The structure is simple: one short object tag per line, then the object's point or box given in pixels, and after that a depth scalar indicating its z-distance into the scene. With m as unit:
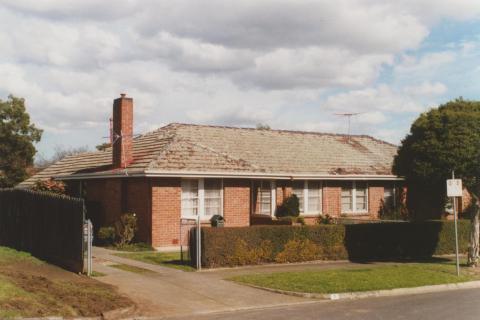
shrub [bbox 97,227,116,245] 22.94
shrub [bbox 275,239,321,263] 18.62
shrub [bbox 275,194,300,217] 27.05
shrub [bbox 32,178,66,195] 26.55
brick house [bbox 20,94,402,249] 22.91
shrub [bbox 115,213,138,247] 22.66
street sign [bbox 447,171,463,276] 16.94
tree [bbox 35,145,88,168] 91.20
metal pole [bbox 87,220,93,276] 15.41
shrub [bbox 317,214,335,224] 27.52
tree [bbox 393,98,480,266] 17.86
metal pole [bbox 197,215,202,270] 17.08
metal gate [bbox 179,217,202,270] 17.09
